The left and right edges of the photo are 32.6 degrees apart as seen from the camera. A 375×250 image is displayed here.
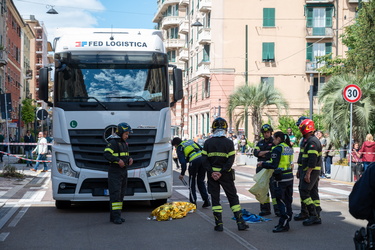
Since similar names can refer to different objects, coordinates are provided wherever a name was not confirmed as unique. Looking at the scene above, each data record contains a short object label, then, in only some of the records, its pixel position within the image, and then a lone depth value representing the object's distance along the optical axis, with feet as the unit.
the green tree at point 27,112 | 207.00
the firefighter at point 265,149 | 40.70
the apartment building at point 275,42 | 167.43
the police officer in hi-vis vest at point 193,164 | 45.11
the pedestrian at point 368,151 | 66.33
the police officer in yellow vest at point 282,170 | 34.96
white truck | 40.57
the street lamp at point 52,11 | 129.74
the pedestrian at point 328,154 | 81.20
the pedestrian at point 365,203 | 14.32
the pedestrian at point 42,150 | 91.04
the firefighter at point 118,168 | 36.94
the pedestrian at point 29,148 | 102.89
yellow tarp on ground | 38.29
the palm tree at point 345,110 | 79.15
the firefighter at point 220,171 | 33.30
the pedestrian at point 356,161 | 70.08
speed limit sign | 67.05
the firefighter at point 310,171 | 35.45
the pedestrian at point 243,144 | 134.92
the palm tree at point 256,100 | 139.95
